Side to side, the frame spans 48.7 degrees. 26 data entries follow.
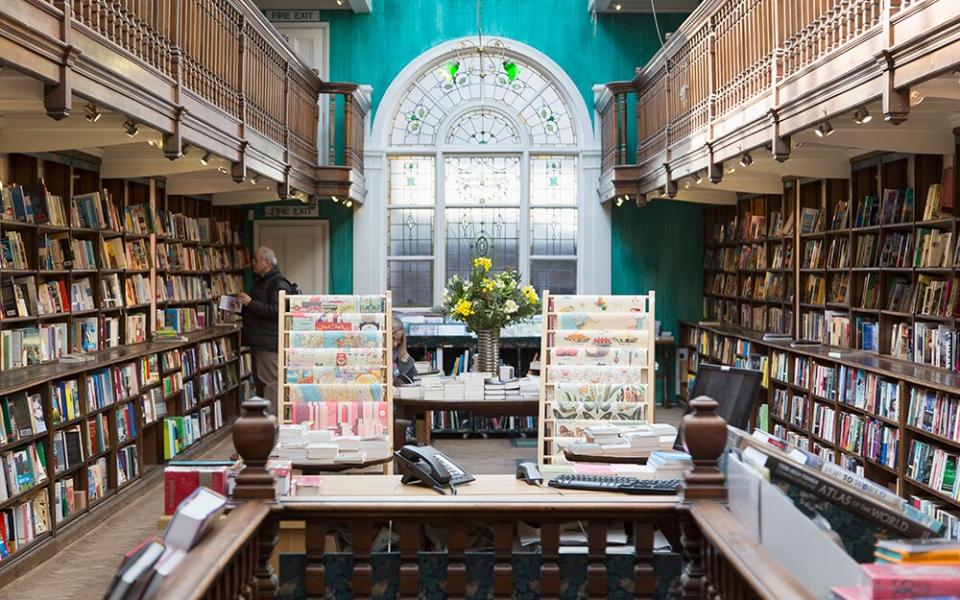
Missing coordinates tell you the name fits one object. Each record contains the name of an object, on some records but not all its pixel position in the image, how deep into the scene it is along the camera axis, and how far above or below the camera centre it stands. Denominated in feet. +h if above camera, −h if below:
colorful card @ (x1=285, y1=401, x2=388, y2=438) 19.40 -2.56
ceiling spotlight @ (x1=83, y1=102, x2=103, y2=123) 18.28 +2.84
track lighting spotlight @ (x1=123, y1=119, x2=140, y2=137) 19.96 +2.82
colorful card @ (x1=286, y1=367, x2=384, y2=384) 19.90 -1.85
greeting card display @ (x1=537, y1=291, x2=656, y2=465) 19.83 -1.72
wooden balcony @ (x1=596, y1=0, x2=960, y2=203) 16.40 +3.76
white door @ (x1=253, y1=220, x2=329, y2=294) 45.50 +1.12
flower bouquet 26.48 -0.75
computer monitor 14.58 -1.59
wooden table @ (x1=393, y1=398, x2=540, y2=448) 24.14 -2.97
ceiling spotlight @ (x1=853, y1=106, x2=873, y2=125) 18.62 +2.91
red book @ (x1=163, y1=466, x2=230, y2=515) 12.07 -2.35
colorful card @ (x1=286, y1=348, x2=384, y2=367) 20.01 -1.53
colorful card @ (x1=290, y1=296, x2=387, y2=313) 20.56 -0.54
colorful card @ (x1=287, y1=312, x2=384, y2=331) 20.25 -0.87
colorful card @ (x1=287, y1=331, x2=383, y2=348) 20.18 -1.21
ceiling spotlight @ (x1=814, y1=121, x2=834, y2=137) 20.39 +2.92
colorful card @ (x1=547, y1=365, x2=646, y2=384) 19.92 -1.82
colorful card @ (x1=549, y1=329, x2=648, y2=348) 20.12 -1.15
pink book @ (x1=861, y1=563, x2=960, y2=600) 6.27 -1.81
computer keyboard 12.87 -2.60
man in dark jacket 32.32 -1.26
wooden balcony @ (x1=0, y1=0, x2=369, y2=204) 15.71 +3.55
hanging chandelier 45.09 +9.40
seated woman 27.71 -2.20
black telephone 14.16 -2.62
